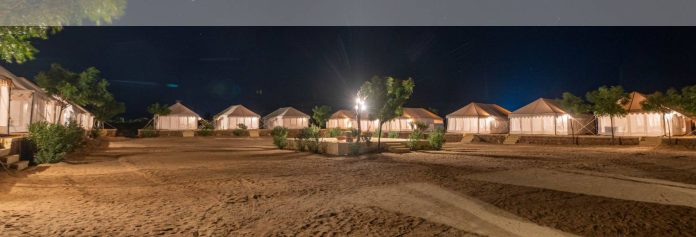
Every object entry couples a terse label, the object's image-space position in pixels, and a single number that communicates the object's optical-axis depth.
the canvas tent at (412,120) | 42.94
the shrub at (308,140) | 17.64
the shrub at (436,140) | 19.41
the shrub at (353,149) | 16.27
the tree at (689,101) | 21.27
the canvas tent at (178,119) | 42.09
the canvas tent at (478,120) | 36.59
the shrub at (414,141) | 18.82
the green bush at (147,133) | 33.84
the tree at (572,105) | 27.86
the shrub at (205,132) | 35.59
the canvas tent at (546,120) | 31.03
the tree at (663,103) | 23.16
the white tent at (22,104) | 14.35
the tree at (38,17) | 5.12
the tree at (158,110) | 40.88
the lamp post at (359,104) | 18.99
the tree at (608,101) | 24.48
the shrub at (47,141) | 11.73
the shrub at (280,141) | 20.03
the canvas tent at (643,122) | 25.59
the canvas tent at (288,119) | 46.59
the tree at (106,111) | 37.09
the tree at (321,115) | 50.47
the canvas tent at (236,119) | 44.47
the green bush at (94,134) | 27.36
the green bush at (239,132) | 37.03
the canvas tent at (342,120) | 49.50
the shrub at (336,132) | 25.61
